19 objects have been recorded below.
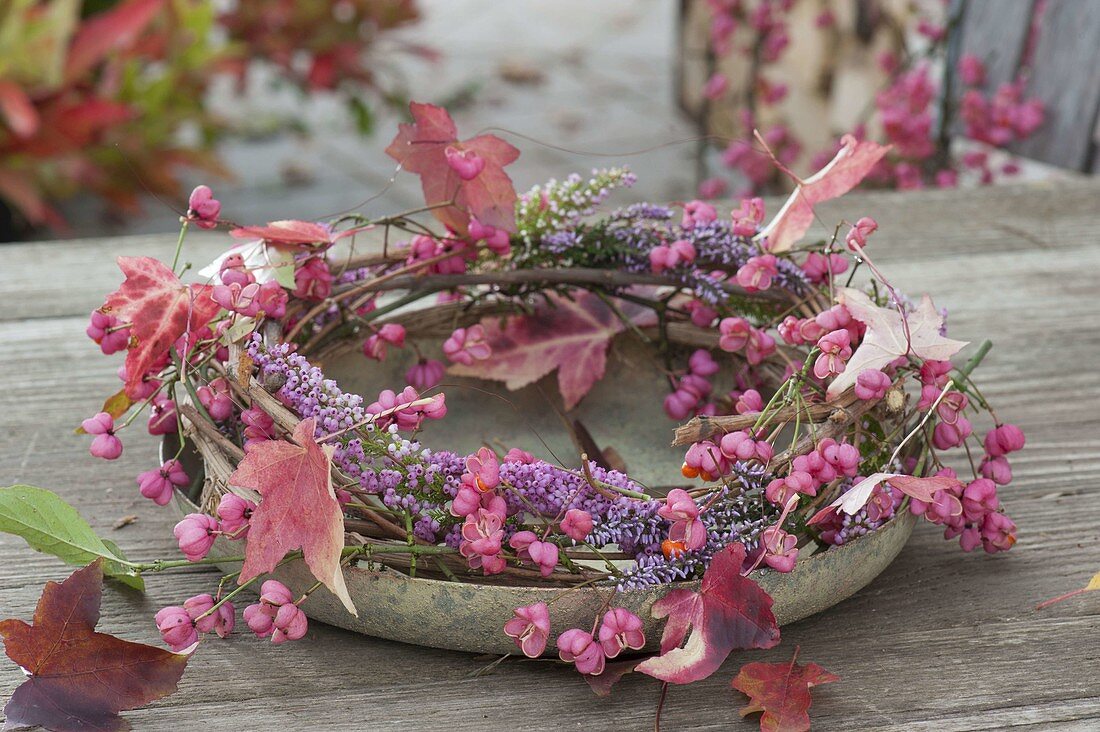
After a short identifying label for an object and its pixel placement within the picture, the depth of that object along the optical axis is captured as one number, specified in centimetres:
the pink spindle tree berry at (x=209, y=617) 146
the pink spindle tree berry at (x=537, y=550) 144
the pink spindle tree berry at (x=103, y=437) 152
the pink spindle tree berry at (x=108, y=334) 154
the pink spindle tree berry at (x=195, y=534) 145
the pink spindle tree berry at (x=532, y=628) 143
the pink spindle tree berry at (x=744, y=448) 145
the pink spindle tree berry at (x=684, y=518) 143
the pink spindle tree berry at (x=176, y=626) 145
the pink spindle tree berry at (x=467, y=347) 159
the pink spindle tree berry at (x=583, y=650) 144
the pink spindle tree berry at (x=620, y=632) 144
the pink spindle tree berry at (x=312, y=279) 157
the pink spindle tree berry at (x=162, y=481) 152
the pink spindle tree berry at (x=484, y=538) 143
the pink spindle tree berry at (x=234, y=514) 144
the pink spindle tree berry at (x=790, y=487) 145
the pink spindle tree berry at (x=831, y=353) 147
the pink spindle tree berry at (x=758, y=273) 156
